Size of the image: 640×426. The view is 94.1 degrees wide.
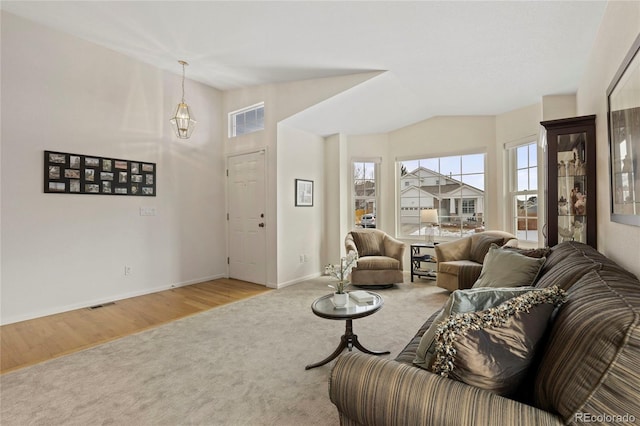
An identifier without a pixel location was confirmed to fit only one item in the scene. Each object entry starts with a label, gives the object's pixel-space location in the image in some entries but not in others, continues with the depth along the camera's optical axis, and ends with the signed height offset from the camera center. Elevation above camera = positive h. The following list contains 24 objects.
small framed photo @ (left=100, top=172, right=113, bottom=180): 3.85 +0.55
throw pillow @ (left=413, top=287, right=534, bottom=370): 1.14 -0.35
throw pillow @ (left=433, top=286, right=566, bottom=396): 0.95 -0.43
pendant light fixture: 3.92 +1.31
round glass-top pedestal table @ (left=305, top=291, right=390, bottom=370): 2.13 -0.70
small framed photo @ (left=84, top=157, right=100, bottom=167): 3.72 +0.71
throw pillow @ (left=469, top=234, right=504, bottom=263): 4.05 -0.42
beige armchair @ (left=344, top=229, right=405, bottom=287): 4.43 -0.66
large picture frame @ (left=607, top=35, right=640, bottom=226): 1.42 +0.39
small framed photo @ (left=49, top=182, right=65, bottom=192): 3.45 +0.37
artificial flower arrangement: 2.33 -0.43
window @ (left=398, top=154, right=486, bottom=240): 5.06 +0.38
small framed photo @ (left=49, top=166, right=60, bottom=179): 3.44 +0.54
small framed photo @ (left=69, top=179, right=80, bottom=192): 3.59 +0.40
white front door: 4.73 -0.03
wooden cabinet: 2.38 +0.28
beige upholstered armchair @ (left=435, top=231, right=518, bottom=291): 3.77 -0.60
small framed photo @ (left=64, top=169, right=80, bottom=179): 3.56 +0.54
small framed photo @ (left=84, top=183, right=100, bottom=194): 3.72 +0.37
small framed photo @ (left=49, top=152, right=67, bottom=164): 3.45 +0.70
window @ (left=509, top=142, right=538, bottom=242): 4.32 +0.36
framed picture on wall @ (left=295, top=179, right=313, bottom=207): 4.92 +0.39
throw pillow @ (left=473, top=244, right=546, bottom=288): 1.95 -0.39
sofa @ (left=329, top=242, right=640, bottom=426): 0.73 -0.49
